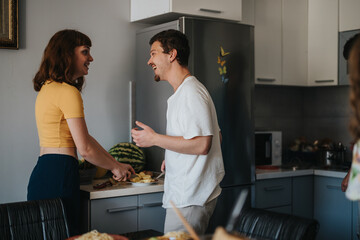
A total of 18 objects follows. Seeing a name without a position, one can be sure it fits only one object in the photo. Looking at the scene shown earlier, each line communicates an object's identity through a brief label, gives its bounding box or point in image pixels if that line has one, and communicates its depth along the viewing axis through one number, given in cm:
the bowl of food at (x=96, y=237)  149
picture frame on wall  274
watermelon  304
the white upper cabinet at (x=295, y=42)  386
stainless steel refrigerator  301
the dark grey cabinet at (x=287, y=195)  340
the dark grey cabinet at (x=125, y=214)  255
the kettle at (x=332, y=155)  388
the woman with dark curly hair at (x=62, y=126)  218
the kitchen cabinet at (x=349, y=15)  366
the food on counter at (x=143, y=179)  274
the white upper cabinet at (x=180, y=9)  301
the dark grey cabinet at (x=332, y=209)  348
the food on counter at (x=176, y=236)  149
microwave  371
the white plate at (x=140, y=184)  271
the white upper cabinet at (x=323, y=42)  383
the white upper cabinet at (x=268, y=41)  368
